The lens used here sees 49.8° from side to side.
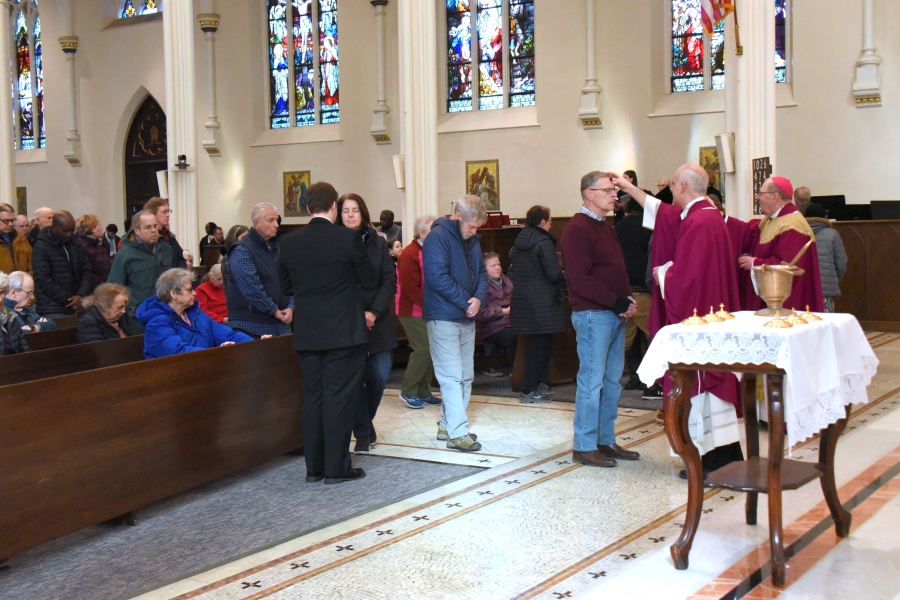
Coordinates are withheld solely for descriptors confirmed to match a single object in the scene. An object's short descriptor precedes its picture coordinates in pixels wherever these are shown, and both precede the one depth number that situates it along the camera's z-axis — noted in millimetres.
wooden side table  3605
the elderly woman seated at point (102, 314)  5996
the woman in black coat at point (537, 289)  7535
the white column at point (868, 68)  12914
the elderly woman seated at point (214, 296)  7512
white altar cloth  3551
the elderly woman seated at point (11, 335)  5441
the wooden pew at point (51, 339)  6152
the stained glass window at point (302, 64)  18328
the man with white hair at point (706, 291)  4887
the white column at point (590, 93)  15227
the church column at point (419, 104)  11430
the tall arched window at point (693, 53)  14859
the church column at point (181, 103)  12539
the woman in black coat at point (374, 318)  5918
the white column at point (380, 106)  17141
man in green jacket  6926
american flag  9695
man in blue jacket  5922
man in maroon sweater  5402
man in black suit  5277
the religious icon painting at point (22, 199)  21519
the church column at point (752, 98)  9641
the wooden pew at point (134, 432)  4113
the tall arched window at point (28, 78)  21531
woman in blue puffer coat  5477
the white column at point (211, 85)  18688
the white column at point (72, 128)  20531
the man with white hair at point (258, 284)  6059
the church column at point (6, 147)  13330
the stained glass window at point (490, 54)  16531
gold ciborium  3996
